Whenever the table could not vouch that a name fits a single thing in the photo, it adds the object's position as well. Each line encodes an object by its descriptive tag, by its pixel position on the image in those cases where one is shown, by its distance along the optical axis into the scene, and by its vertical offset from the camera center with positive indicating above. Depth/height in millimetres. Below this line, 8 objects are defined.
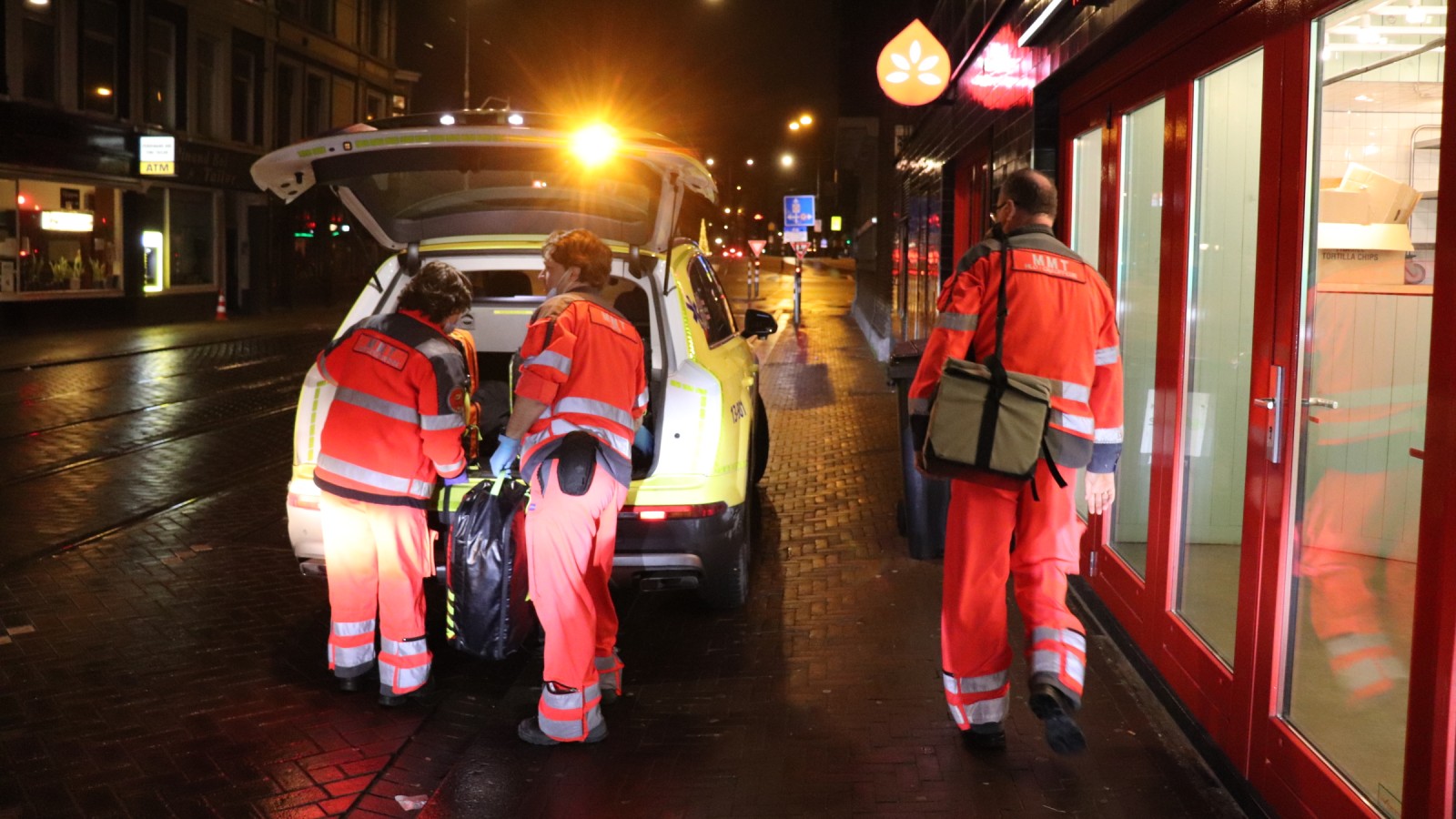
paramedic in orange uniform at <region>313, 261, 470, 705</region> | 4727 -628
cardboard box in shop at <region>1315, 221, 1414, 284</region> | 4008 +167
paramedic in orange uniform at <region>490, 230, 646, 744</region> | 4426 -618
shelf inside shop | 4094 +50
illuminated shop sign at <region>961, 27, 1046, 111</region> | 7379 +1408
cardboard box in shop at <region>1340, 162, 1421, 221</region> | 4250 +366
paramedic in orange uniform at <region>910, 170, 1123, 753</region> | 4211 -481
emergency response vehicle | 5312 +167
